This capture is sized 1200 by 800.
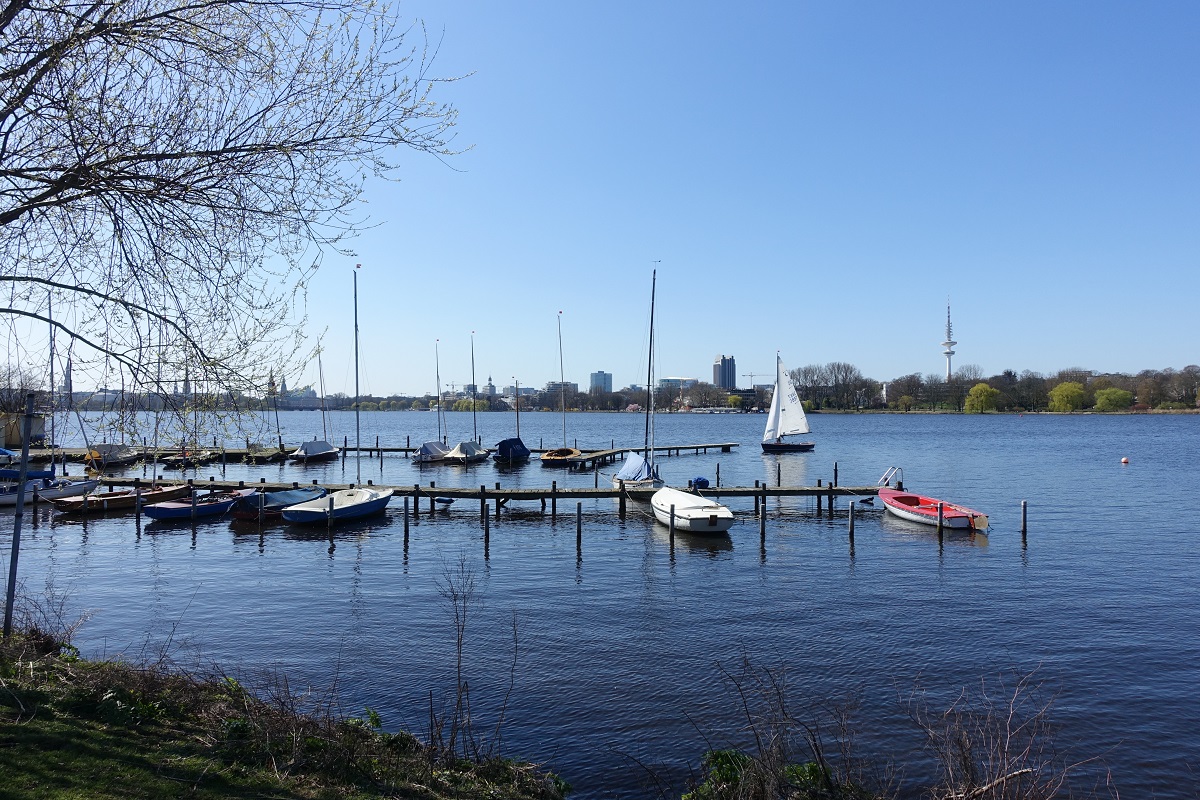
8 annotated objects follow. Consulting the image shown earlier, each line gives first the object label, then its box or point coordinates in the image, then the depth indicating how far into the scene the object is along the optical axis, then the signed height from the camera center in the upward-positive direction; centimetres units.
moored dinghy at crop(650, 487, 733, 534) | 3322 -468
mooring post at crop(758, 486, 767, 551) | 3225 -515
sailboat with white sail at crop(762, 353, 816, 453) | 7812 -127
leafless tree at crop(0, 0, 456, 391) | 820 +287
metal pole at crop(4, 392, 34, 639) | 1050 -166
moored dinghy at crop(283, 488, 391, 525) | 3591 -464
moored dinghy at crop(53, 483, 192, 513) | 3897 -455
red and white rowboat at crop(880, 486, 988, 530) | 3419 -490
